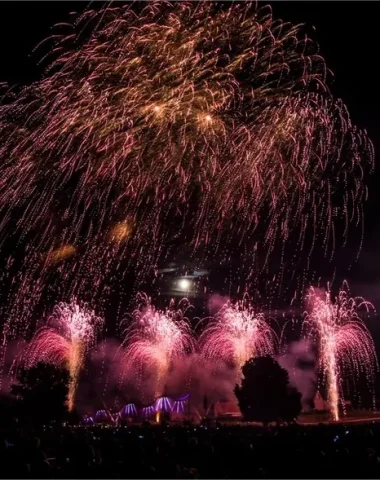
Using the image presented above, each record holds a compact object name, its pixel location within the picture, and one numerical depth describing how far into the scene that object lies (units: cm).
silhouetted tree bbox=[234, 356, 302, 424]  3984
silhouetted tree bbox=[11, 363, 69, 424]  3503
